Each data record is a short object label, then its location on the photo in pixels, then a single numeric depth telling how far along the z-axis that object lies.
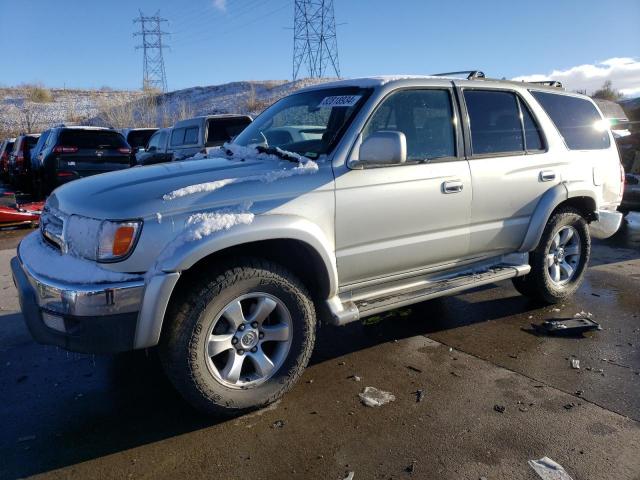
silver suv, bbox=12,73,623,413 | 2.71
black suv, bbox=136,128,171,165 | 12.09
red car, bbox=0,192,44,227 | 9.39
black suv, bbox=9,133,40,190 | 14.71
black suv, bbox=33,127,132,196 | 11.43
